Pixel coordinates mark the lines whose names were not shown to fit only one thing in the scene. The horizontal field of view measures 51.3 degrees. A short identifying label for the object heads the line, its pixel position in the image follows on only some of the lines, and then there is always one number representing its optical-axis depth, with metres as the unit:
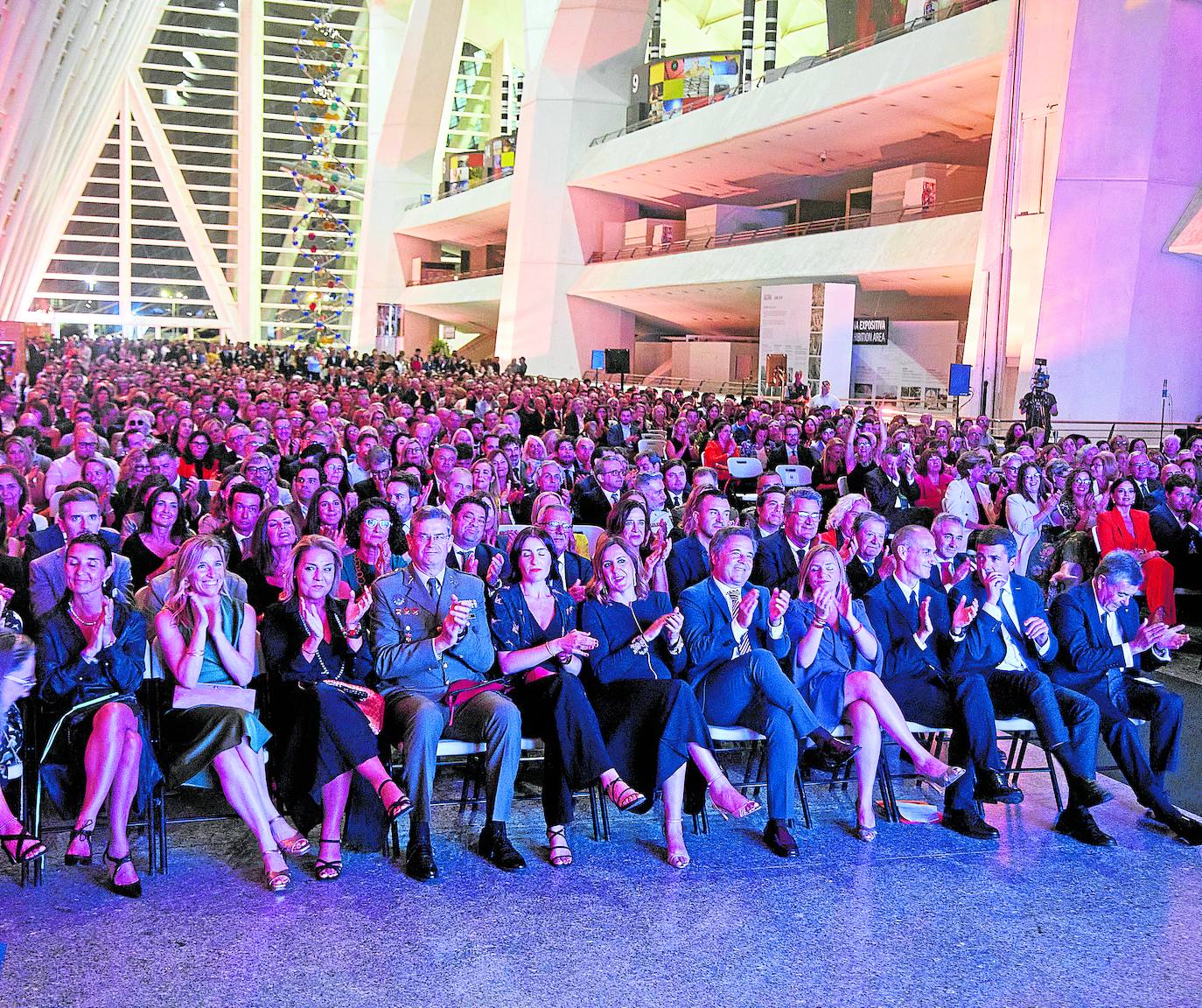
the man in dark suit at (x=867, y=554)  5.89
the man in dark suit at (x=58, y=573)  4.66
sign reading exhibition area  25.53
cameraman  17.55
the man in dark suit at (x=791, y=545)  6.32
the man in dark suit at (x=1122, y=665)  5.04
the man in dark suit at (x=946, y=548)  5.76
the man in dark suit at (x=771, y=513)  6.66
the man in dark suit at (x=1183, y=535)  8.16
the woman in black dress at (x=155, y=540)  5.97
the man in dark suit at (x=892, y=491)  9.46
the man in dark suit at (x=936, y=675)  4.93
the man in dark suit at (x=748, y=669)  4.75
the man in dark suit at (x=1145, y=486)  8.77
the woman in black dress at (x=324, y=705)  4.41
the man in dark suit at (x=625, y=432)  14.85
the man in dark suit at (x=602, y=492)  8.36
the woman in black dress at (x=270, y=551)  5.78
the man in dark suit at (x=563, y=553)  5.87
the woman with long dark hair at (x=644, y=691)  4.63
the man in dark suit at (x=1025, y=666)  4.95
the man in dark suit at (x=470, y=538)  5.51
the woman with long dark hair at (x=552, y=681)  4.58
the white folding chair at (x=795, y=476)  11.32
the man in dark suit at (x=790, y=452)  12.72
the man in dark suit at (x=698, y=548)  6.10
